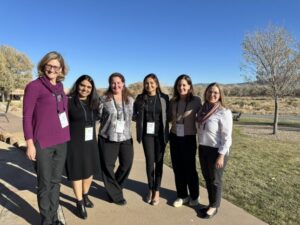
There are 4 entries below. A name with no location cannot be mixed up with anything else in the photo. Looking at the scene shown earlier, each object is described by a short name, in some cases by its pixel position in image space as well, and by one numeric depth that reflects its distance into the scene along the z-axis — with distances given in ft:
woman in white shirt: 9.28
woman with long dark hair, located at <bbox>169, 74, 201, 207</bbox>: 10.27
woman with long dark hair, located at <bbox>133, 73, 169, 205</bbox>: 10.57
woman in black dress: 9.47
